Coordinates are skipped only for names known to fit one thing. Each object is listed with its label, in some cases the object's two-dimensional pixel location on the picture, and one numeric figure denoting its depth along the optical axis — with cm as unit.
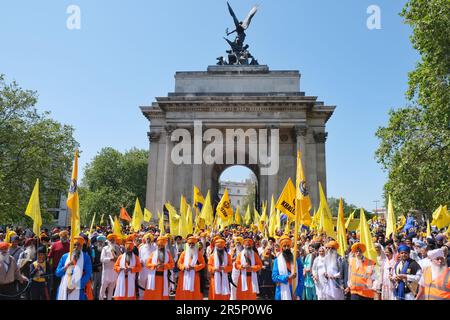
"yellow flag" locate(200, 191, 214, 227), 1989
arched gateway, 3616
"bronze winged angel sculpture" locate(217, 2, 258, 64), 4166
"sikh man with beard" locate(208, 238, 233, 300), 1036
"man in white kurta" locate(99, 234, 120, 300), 1137
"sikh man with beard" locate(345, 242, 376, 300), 891
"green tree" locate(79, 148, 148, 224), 6625
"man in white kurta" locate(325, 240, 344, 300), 933
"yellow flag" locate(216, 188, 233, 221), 1980
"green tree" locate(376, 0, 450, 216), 2198
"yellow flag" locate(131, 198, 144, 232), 2032
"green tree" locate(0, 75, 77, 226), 3100
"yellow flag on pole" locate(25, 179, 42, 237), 1159
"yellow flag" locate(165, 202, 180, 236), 1677
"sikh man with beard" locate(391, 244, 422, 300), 840
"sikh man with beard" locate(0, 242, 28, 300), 864
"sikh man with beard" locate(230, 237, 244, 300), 1055
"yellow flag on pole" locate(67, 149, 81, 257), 883
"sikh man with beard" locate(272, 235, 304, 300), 931
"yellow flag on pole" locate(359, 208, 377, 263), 891
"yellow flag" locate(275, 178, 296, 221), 1147
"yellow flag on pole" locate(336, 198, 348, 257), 1061
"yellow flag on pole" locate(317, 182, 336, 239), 1231
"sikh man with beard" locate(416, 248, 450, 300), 698
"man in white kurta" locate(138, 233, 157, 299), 1056
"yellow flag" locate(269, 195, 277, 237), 1839
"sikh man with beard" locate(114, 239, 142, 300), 962
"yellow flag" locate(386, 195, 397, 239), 1297
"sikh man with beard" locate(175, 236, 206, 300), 1036
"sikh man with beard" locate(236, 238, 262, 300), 1029
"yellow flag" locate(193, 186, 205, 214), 2194
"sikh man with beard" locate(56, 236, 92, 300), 836
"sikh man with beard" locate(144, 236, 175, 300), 1015
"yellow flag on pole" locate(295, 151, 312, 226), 1017
